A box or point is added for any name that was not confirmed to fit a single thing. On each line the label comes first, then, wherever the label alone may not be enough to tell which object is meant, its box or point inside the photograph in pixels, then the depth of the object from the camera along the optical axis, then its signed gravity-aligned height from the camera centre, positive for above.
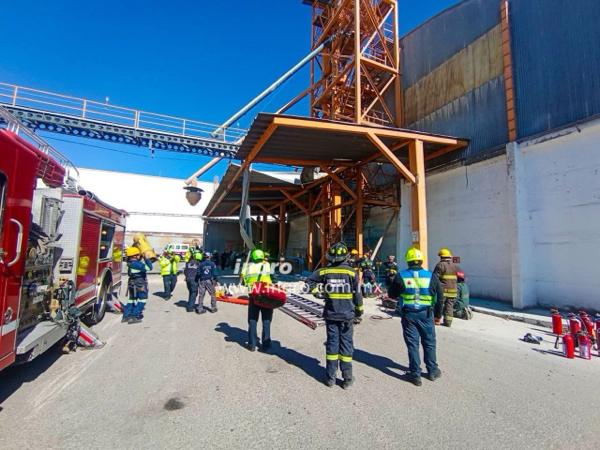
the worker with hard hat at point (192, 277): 8.76 -0.78
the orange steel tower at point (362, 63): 14.22 +9.24
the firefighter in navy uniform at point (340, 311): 3.85 -0.72
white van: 29.33 +0.17
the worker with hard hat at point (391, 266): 9.94 -0.37
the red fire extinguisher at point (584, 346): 4.97 -1.38
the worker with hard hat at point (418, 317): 3.97 -0.79
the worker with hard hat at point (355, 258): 10.95 -0.16
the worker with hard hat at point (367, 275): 11.13 -0.76
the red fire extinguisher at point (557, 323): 5.93 -1.24
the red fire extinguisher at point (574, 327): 5.24 -1.15
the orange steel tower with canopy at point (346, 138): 9.81 +3.82
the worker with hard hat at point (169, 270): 10.52 -0.70
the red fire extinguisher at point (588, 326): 5.34 -1.14
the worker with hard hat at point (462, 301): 7.80 -1.12
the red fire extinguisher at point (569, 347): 5.01 -1.42
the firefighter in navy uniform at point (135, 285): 6.97 -0.81
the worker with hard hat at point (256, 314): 5.18 -1.04
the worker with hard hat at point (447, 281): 6.83 -0.55
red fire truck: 2.96 -0.04
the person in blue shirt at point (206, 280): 8.29 -0.79
